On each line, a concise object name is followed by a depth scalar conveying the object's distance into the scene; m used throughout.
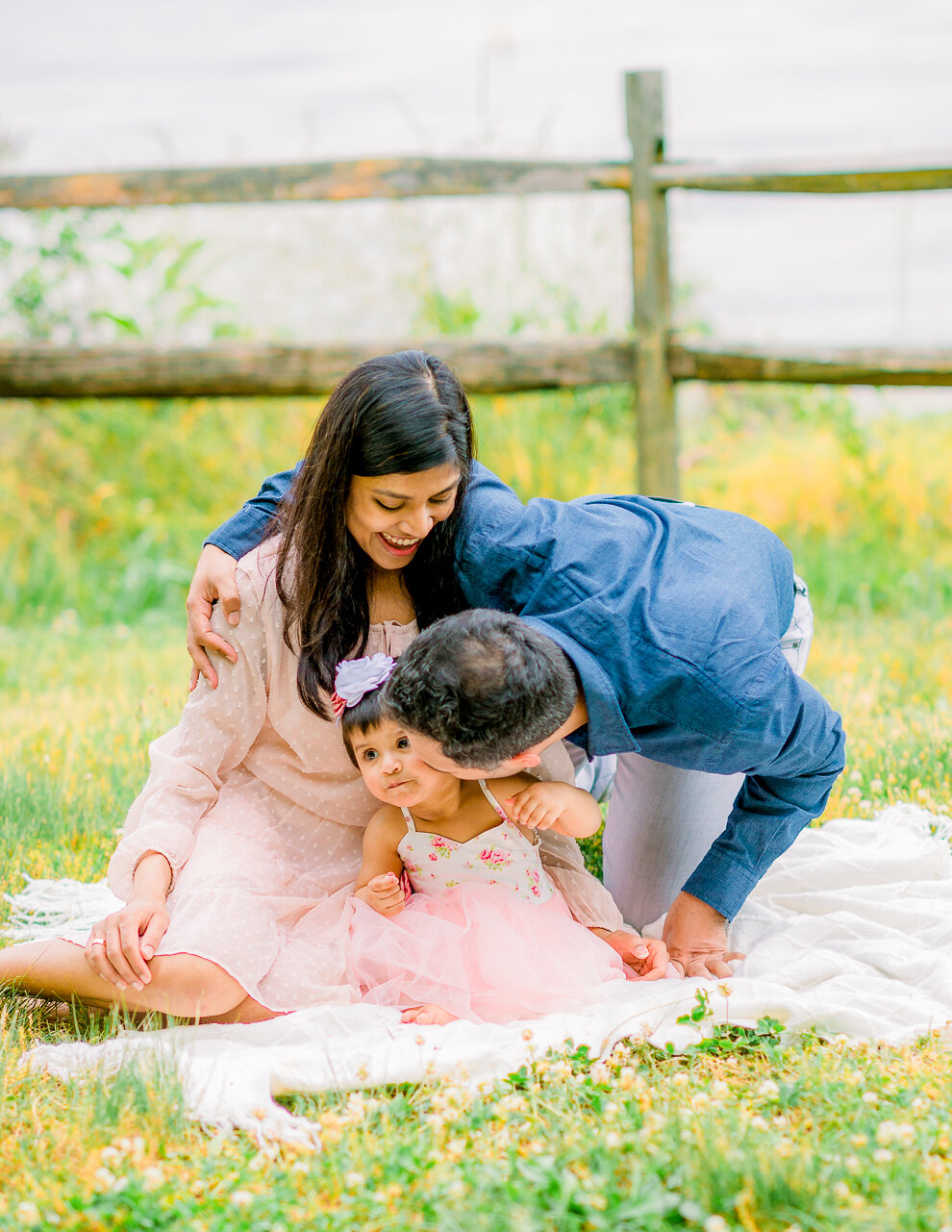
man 3.58
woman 3.70
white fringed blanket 3.55
